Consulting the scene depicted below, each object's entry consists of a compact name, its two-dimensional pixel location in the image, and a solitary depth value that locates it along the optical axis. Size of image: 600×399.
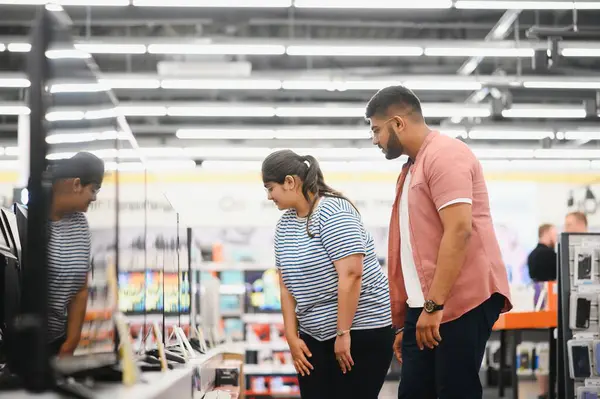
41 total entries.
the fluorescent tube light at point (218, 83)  10.30
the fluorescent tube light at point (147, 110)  12.22
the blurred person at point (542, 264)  8.25
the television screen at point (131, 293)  2.54
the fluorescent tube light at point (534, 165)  17.33
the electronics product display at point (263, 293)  9.66
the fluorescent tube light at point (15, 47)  8.12
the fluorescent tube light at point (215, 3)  6.80
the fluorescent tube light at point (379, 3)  6.83
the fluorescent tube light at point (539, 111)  11.96
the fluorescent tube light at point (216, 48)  8.58
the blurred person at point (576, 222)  8.18
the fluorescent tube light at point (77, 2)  6.83
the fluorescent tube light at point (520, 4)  7.00
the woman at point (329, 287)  3.02
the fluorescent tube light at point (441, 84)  10.41
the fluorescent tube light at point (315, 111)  12.27
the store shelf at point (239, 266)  9.77
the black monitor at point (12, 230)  2.74
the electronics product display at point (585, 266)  6.11
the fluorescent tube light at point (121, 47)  8.48
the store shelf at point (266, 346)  9.55
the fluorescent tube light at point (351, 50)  8.70
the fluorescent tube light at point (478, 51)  8.91
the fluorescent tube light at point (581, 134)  14.84
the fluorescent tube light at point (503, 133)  14.34
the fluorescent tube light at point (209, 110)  12.06
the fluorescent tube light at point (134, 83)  10.31
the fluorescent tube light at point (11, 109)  10.88
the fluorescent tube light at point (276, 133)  13.87
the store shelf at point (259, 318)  9.60
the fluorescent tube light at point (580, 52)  8.95
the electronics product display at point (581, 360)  6.03
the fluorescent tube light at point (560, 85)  10.39
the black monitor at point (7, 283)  2.52
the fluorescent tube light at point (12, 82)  10.12
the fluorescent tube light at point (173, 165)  16.83
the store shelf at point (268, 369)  9.19
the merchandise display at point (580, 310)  6.04
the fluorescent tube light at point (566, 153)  16.16
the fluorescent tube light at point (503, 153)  16.09
